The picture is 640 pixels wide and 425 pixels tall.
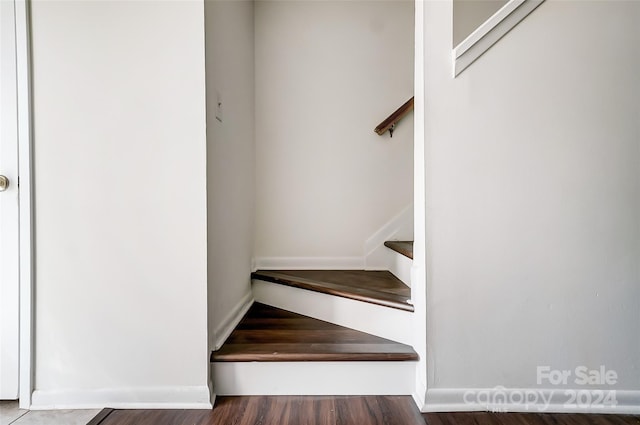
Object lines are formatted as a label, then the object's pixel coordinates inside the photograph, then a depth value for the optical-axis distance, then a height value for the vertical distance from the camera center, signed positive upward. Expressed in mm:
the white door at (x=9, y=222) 1175 -46
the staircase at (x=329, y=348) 1240 -569
